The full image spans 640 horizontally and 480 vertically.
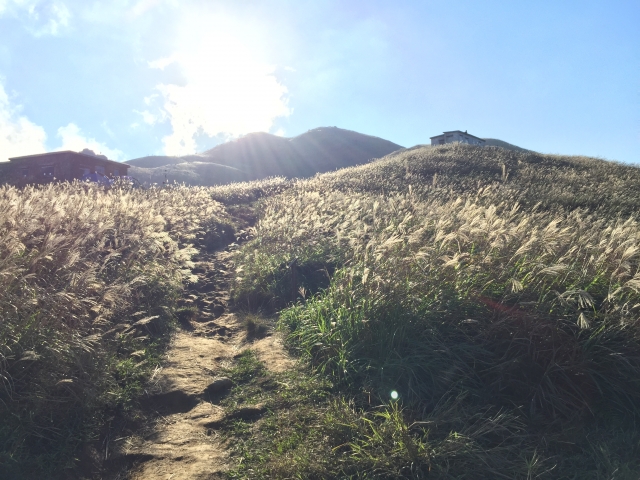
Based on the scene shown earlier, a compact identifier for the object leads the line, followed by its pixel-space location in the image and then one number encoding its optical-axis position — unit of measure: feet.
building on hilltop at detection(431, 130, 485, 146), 163.22
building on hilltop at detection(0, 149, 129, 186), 101.90
